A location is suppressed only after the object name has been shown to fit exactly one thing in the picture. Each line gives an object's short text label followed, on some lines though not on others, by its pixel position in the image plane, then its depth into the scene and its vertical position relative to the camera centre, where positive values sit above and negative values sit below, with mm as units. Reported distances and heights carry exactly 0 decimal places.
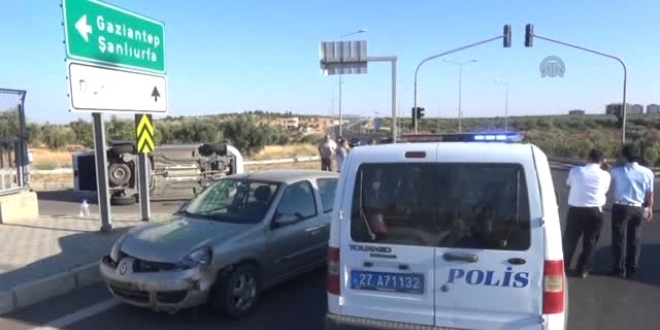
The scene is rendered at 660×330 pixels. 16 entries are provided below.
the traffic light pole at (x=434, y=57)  26355 +2994
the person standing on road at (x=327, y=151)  16625 -1107
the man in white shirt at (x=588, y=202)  6548 -1092
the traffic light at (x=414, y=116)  29516 -101
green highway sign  8086 +1338
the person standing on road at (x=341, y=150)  15602 -1020
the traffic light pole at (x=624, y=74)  25562 +1799
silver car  4980 -1289
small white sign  8172 +449
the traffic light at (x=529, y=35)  24750 +3593
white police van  3416 -840
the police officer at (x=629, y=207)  6723 -1186
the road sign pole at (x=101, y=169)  8906 -855
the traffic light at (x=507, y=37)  24947 +3540
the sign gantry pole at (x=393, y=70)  24359 +1977
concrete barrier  10047 -1697
